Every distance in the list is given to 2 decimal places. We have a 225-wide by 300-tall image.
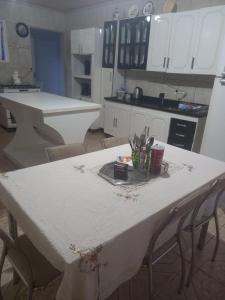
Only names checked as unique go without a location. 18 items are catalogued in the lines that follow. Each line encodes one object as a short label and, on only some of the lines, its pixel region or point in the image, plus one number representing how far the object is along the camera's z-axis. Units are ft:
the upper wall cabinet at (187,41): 8.91
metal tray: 4.23
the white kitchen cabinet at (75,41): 14.59
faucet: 11.57
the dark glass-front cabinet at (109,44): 12.91
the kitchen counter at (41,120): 7.74
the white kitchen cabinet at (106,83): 14.01
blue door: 17.83
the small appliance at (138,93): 13.39
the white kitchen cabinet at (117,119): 12.87
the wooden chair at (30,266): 3.22
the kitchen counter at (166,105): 9.87
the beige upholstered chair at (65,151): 5.40
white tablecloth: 2.65
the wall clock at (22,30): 15.14
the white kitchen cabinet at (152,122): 10.91
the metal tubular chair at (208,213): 4.11
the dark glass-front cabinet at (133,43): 11.50
